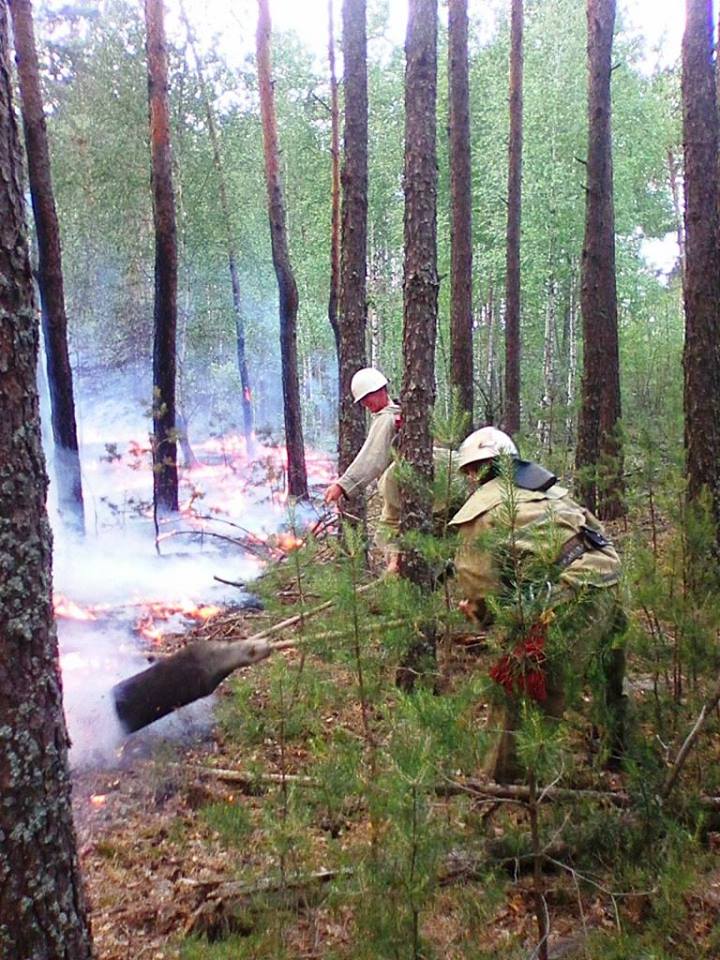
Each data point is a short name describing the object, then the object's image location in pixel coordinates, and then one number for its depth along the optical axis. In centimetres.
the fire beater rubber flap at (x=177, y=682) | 475
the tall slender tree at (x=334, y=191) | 1393
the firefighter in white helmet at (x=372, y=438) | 591
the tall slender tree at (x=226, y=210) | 2111
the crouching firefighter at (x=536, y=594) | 251
